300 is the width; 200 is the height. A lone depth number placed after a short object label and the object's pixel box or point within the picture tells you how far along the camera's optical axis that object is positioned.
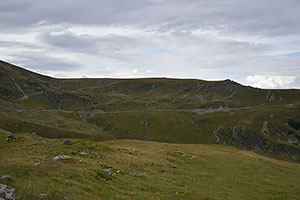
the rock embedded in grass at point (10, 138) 40.25
